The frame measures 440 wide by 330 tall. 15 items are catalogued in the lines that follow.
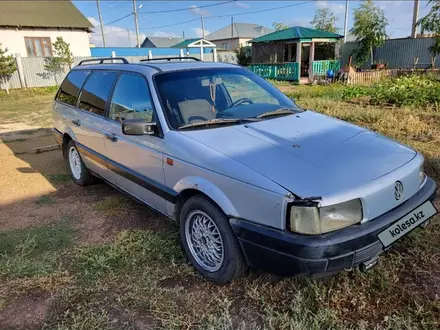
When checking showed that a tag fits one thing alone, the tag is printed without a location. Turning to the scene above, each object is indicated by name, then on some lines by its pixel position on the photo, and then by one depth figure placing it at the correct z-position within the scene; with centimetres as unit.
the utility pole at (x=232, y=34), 5759
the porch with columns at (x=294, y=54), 2020
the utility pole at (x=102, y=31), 4216
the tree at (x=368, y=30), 2127
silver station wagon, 221
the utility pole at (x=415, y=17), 2252
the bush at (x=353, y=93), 1115
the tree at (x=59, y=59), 1998
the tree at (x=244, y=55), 2764
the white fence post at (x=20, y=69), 1875
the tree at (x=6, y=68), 1788
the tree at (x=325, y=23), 3038
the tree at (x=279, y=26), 3467
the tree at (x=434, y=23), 1686
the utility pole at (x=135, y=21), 3816
